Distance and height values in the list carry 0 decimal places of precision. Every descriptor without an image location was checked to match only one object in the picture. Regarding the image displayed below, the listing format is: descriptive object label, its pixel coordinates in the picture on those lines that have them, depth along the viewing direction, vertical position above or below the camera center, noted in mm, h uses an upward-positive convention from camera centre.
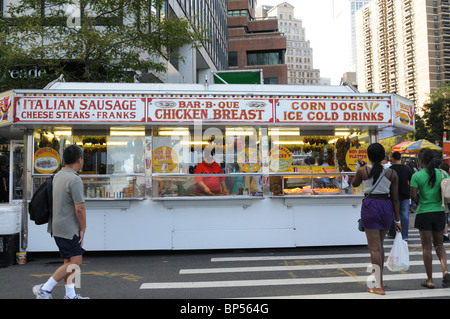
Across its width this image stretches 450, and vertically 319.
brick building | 59344 +19988
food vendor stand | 7418 +403
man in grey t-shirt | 4324 -458
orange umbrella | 20484 +1502
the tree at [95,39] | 10648 +4195
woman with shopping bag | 4754 -349
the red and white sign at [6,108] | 7156 +1483
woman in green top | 5023 -494
